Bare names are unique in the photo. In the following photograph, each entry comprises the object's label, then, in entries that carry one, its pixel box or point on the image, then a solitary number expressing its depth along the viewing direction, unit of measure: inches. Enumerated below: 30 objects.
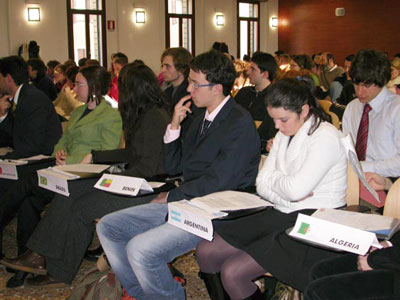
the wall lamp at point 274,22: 651.5
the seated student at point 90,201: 112.3
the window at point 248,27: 616.1
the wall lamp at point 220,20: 580.0
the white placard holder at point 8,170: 118.0
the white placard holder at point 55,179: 102.3
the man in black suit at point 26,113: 137.2
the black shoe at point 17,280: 118.1
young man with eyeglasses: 89.1
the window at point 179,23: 534.0
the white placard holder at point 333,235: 61.4
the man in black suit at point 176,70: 157.8
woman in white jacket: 80.0
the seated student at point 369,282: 65.0
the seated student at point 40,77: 238.8
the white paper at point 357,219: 66.7
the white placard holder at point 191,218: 73.3
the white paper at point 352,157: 76.5
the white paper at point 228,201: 77.9
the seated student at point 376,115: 107.5
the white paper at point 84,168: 109.9
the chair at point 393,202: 82.7
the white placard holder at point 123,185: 91.7
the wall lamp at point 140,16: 503.2
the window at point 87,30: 468.0
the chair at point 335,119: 131.2
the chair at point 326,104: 170.3
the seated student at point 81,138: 125.1
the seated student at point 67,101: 226.9
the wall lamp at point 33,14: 438.3
